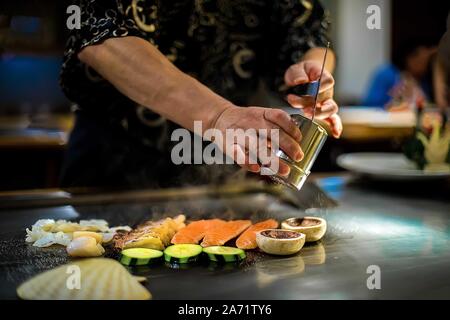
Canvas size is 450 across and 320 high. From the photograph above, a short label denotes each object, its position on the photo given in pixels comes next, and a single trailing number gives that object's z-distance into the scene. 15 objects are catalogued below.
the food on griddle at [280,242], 1.34
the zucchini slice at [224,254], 1.28
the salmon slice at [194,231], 1.43
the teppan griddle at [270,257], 1.11
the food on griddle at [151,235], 1.36
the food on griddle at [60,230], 1.42
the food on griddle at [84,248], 1.31
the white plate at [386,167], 2.09
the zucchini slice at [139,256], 1.25
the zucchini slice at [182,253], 1.27
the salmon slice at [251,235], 1.41
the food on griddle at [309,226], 1.45
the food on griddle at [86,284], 1.04
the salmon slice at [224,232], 1.41
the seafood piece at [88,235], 1.39
